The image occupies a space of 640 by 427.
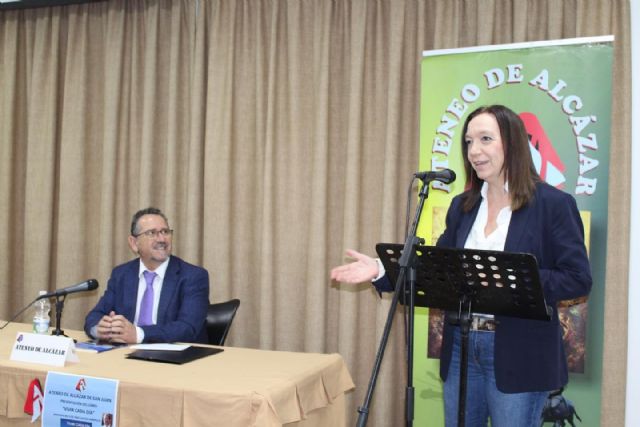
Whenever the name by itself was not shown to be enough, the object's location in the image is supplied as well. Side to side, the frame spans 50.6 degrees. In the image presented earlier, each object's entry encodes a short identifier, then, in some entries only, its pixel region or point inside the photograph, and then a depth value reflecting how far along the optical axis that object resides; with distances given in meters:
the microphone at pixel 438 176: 2.29
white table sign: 2.75
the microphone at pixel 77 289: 3.25
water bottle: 3.43
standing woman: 2.21
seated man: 3.64
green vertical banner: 3.52
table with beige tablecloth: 2.36
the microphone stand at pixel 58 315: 3.27
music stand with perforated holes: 1.97
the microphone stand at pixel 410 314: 2.12
